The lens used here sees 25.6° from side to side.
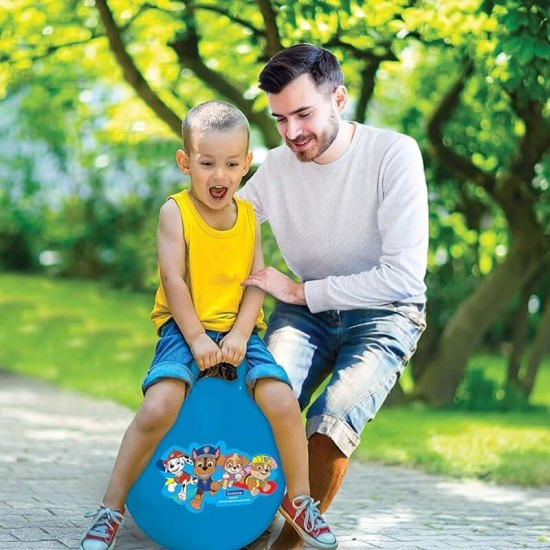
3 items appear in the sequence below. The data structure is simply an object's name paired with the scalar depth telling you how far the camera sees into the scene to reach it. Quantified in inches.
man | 174.2
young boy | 165.5
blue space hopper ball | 167.9
